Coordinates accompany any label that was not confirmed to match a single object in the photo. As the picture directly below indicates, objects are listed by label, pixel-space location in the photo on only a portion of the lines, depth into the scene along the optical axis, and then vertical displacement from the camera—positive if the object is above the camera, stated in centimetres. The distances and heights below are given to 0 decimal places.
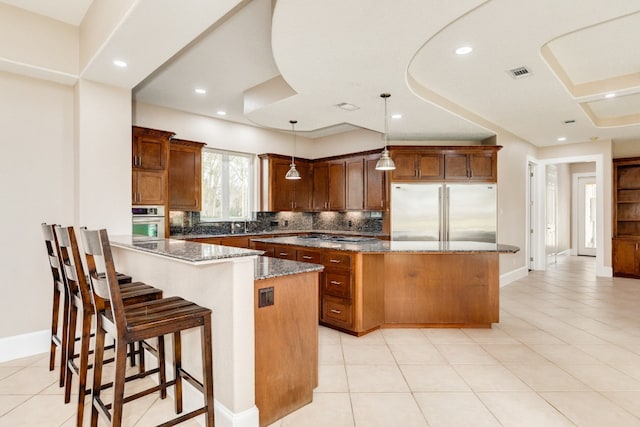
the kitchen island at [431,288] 377 -84
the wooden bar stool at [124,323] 163 -56
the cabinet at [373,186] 601 +46
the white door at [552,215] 871 -12
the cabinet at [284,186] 653 +52
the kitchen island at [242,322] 193 -66
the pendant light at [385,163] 386 +55
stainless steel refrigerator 562 -1
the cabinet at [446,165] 563 +75
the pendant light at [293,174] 507 +57
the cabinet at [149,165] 441 +64
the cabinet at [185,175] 519 +59
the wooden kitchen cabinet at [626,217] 664 -15
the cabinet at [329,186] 666 +53
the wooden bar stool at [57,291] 253 -59
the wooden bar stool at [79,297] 207 -55
